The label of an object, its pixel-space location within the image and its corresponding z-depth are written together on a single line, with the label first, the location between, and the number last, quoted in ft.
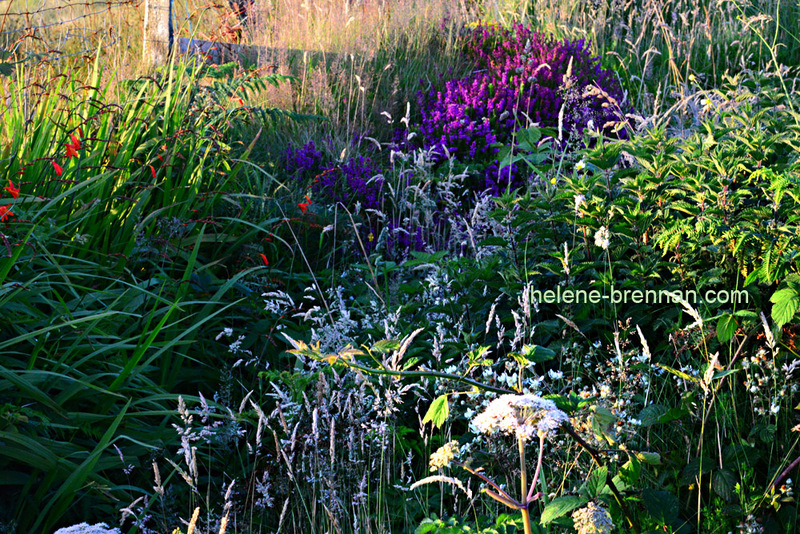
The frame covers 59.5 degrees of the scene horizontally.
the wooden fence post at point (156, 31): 15.81
